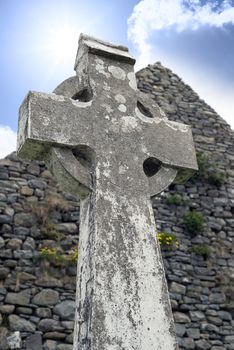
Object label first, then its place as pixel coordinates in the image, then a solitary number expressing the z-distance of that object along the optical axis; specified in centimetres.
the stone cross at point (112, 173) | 252
